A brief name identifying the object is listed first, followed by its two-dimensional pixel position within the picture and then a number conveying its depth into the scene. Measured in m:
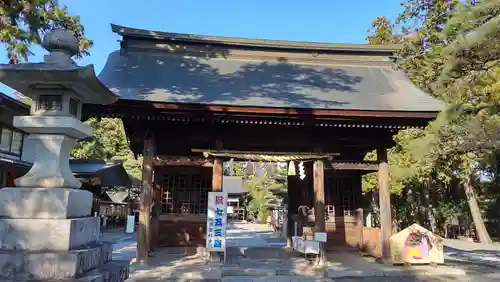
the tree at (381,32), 21.03
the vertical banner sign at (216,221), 7.79
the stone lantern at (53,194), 3.24
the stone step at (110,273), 3.36
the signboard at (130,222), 10.39
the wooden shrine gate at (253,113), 7.57
